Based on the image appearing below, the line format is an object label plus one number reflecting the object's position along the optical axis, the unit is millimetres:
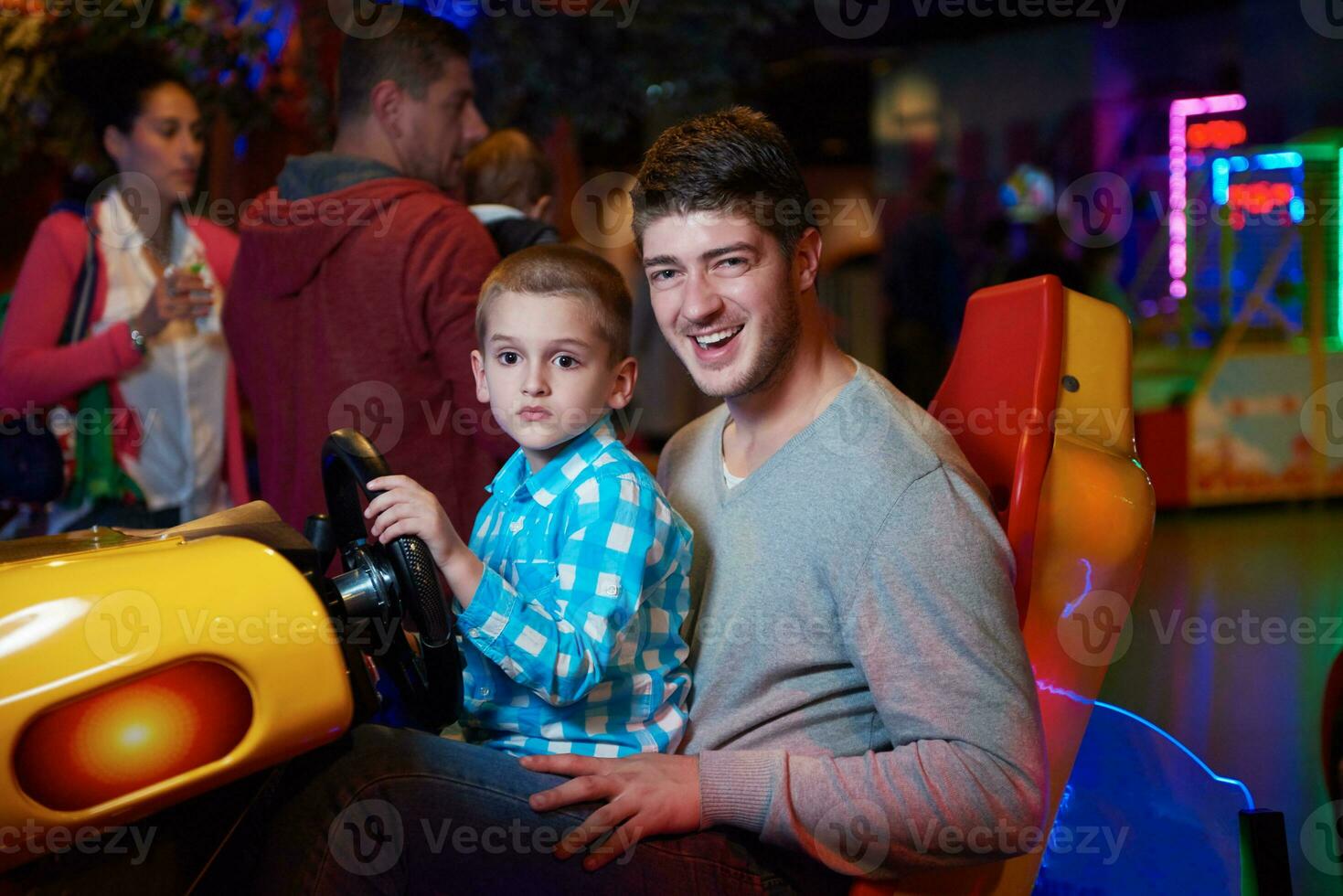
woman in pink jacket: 2629
